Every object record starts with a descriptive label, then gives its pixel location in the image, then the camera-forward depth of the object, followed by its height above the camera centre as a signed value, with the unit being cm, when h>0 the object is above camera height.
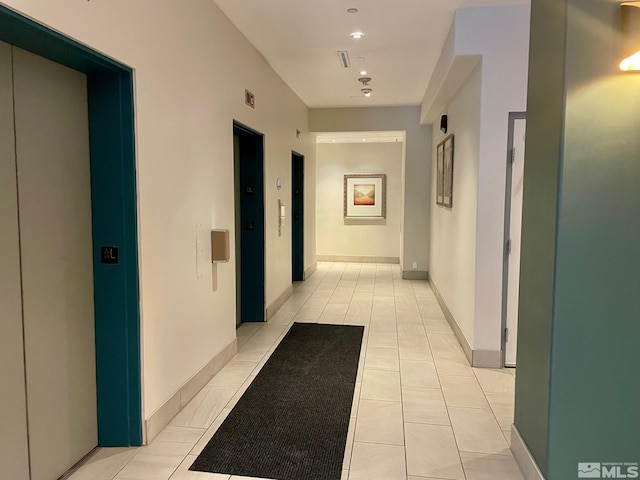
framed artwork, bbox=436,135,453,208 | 512 +41
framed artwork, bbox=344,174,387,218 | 977 +22
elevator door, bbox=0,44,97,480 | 203 -28
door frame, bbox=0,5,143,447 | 239 -21
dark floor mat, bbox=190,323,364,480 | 239 -138
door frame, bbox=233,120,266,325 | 493 -18
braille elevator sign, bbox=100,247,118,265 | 244 -27
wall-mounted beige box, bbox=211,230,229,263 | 346 -31
